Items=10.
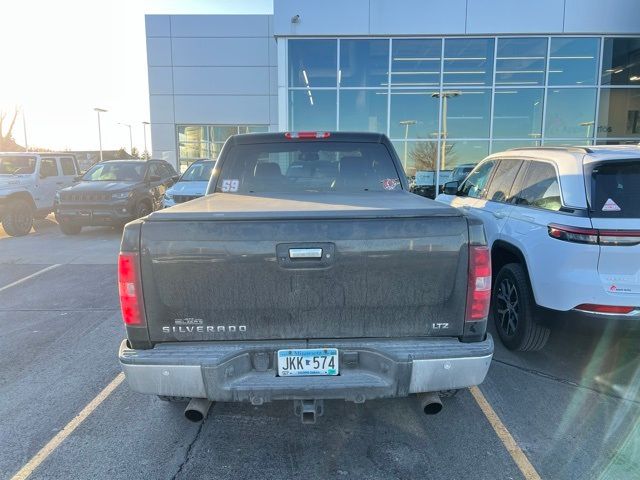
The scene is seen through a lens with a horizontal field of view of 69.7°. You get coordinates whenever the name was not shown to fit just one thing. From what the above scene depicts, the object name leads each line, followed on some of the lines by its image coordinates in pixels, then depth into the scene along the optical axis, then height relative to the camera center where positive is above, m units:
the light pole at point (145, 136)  40.01 +2.77
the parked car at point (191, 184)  10.34 -0.38
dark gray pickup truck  2.36 -0.71
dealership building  13.55 +2.99
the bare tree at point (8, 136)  36.22 +2.48
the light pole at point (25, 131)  36.95 +2.92
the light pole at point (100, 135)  31.43 +2.23
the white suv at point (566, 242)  3.35 -0.57
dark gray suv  10.52 -0.69
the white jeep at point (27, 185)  10.94 -0.44
